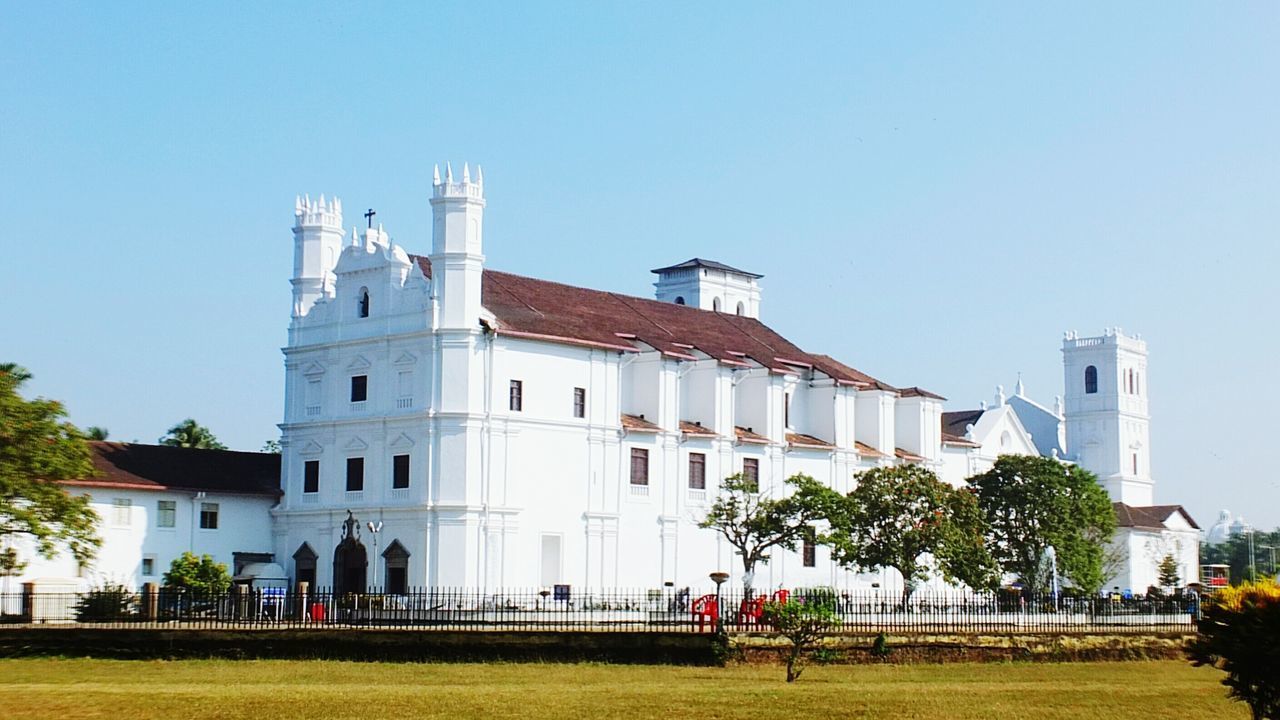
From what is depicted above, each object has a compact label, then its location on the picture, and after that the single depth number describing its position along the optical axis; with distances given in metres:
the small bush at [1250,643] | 19.78
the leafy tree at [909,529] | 54.78
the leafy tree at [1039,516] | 64.25
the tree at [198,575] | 51.38
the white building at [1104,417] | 117.56
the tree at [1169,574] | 88.00
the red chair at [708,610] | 32.36
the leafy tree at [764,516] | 55.41
